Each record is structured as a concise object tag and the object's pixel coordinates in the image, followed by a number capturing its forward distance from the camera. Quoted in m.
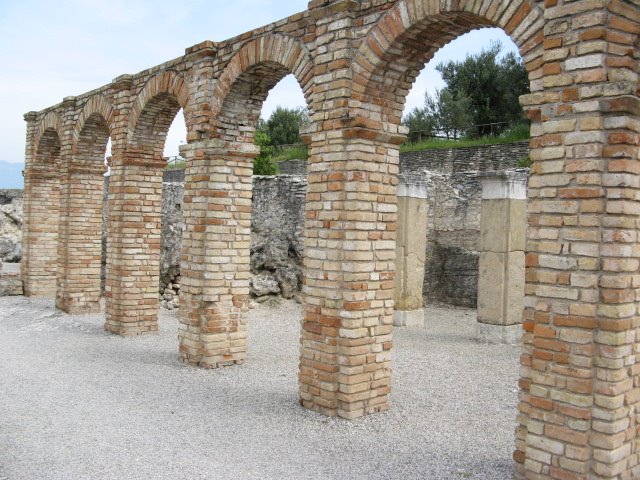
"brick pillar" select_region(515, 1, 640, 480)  4.21
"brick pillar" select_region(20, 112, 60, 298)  15.01
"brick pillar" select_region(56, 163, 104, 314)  12.48
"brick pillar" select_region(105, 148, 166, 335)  10.60
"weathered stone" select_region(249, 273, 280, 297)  14.10
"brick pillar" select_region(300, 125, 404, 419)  6.24
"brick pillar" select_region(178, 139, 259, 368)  8.44
